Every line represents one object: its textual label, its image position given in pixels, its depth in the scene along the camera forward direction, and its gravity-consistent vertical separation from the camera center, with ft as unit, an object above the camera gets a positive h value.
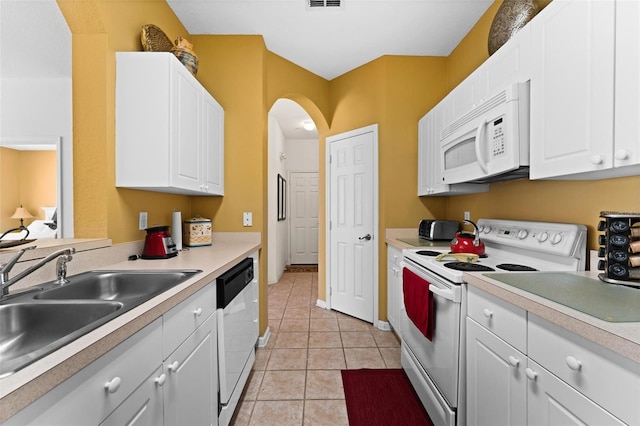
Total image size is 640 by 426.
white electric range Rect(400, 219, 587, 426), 4.45 -1.25
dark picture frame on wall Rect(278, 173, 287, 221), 16.93 +0.78
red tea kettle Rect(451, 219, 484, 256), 6.09 -0.75
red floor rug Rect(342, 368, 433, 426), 5.51 -4.04
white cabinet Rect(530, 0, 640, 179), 3.05 +1.48
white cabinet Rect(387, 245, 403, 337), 8.01 -2.32
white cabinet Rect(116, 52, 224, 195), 5.29 +1.71
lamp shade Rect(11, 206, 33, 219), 8.59 -0.14
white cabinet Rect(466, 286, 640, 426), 2.21 -1.61
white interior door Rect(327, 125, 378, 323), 9.94 -0.47
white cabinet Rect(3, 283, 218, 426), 1.97 -1.60
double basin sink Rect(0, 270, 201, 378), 2.89 -1.13
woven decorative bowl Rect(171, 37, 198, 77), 6.52 +3.62
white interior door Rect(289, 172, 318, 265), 19.76 -0.22
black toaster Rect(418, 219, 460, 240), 8.37 -0.56
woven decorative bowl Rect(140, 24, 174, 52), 5.94 +3.73
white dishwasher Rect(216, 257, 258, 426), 4.84 -2.41
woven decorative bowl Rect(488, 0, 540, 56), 5.13 +3.61
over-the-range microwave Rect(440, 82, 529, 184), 4.54 +1.31
